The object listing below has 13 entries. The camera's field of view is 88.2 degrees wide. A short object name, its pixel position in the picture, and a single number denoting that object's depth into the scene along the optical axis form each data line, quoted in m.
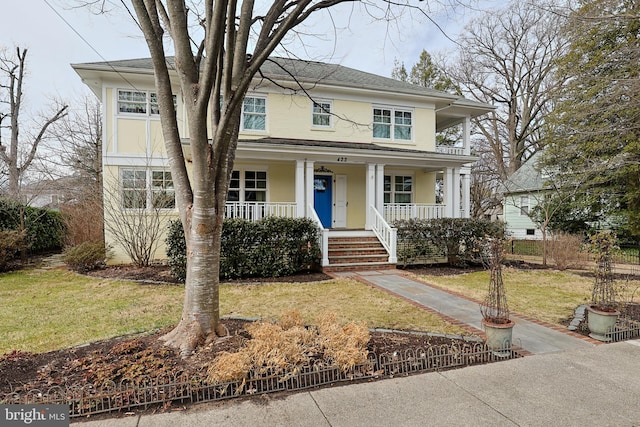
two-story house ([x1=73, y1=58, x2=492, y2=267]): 11.38
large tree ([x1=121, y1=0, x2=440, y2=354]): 3.73
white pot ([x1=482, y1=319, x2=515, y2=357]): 3.86
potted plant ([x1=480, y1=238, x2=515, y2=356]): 3.87
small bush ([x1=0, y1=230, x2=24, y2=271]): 9.82
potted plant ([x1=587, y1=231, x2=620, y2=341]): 4.50
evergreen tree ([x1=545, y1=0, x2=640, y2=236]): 13.62
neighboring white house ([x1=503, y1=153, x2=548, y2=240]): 23.38
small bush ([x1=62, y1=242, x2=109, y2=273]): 10.10
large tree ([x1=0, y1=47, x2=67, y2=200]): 20.94
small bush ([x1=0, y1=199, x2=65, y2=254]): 11.50
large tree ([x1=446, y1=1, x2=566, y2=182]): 23.73
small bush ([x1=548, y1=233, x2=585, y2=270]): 11.31
